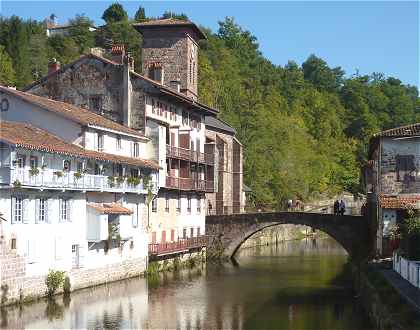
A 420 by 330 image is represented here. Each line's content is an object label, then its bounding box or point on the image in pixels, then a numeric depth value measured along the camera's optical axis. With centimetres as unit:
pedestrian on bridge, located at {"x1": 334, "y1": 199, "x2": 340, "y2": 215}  6367
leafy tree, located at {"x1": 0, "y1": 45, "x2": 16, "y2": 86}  8647
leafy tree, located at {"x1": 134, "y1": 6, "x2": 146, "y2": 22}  13792
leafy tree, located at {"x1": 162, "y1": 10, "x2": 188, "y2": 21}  12960
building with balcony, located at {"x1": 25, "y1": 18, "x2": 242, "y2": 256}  5428
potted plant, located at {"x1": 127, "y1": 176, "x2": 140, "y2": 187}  4859
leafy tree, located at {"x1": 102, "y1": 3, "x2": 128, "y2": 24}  13950
